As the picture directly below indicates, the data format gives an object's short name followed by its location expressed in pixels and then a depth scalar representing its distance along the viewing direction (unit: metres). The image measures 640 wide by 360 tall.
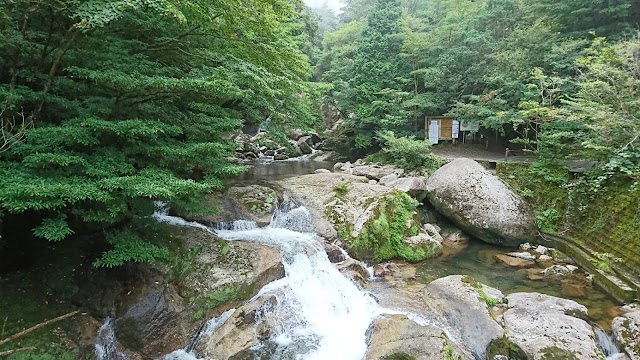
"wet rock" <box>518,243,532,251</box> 10.33
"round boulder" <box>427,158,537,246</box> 10.47
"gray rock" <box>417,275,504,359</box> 5.96
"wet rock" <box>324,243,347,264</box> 8.86
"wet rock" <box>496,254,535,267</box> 9.53
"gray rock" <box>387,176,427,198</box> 11.63
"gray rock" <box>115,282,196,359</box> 5.64
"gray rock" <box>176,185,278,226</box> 8.98
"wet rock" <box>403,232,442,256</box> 9.95
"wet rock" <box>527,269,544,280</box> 8.77
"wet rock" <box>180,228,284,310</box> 6.59
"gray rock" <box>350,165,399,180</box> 15.65
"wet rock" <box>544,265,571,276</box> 8.88
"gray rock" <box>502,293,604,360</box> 5.46
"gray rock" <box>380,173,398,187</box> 13.76
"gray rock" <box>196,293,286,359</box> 5.61
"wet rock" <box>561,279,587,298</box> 7.89
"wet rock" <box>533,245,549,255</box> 10.03
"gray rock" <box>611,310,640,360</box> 5.67
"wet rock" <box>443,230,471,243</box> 11.13
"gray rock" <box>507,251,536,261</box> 9.81
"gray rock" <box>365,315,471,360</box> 5.18
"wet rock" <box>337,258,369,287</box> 8.17
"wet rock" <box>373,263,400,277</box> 8.84
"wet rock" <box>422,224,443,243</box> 10.65
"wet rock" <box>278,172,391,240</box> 9.99
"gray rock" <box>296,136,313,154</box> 26.37
